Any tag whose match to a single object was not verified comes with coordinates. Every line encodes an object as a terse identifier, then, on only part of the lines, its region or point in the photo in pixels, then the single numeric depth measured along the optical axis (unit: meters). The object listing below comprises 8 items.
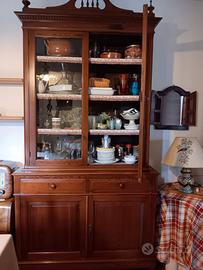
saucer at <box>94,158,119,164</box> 2.02
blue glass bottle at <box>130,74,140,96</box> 2.04
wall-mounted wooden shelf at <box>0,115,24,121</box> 2.16
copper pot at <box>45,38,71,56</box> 1.89
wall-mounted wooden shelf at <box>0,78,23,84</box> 2.14
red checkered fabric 1.85
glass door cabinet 1.85
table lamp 2.01
